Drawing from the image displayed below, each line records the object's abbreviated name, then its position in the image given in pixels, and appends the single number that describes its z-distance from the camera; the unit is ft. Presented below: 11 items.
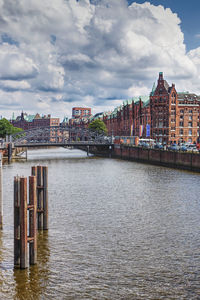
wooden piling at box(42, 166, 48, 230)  68.08
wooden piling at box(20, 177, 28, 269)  49.80
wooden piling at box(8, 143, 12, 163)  291.48
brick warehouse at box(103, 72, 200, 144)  380.58
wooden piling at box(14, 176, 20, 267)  51.01
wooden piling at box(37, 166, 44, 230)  68.11
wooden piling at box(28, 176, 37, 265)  52.01
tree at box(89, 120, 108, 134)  522.60
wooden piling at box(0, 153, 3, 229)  72.86
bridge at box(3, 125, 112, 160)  301.51
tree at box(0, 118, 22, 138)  473.67
